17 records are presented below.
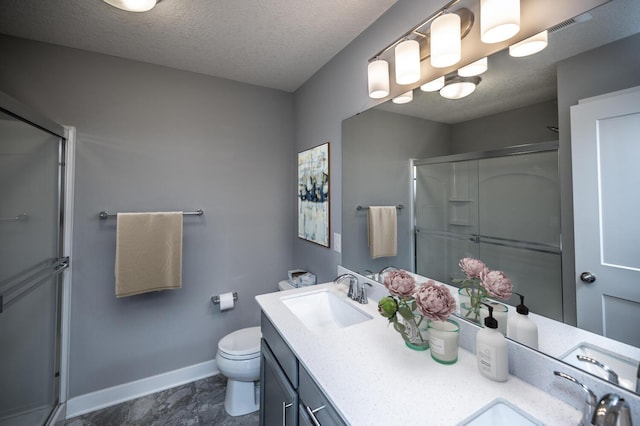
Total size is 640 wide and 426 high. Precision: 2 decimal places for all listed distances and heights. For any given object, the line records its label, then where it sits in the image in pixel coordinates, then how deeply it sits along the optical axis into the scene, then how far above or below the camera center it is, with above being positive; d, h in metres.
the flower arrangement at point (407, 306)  0.89 -0.33
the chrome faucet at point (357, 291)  1.39 -0.41
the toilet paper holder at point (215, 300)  2.08 -0.67
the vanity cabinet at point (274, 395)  0.97 -0.76
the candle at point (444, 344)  0.86 -0.43
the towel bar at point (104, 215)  1.75 +0.02
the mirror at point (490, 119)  0.67 +0.38
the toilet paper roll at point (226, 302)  2.05 -0.68
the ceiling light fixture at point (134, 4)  1.23 +1.04
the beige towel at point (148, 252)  1.73 -0.24
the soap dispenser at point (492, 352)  0.77 -0.41
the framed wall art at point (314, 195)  1.86 +0.17
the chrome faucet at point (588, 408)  0.59 -0.44
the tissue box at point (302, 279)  1.99 -0.49
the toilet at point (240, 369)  1.62 -0.96
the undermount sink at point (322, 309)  1.39 -0.52
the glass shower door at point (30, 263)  1.27 -0.25
